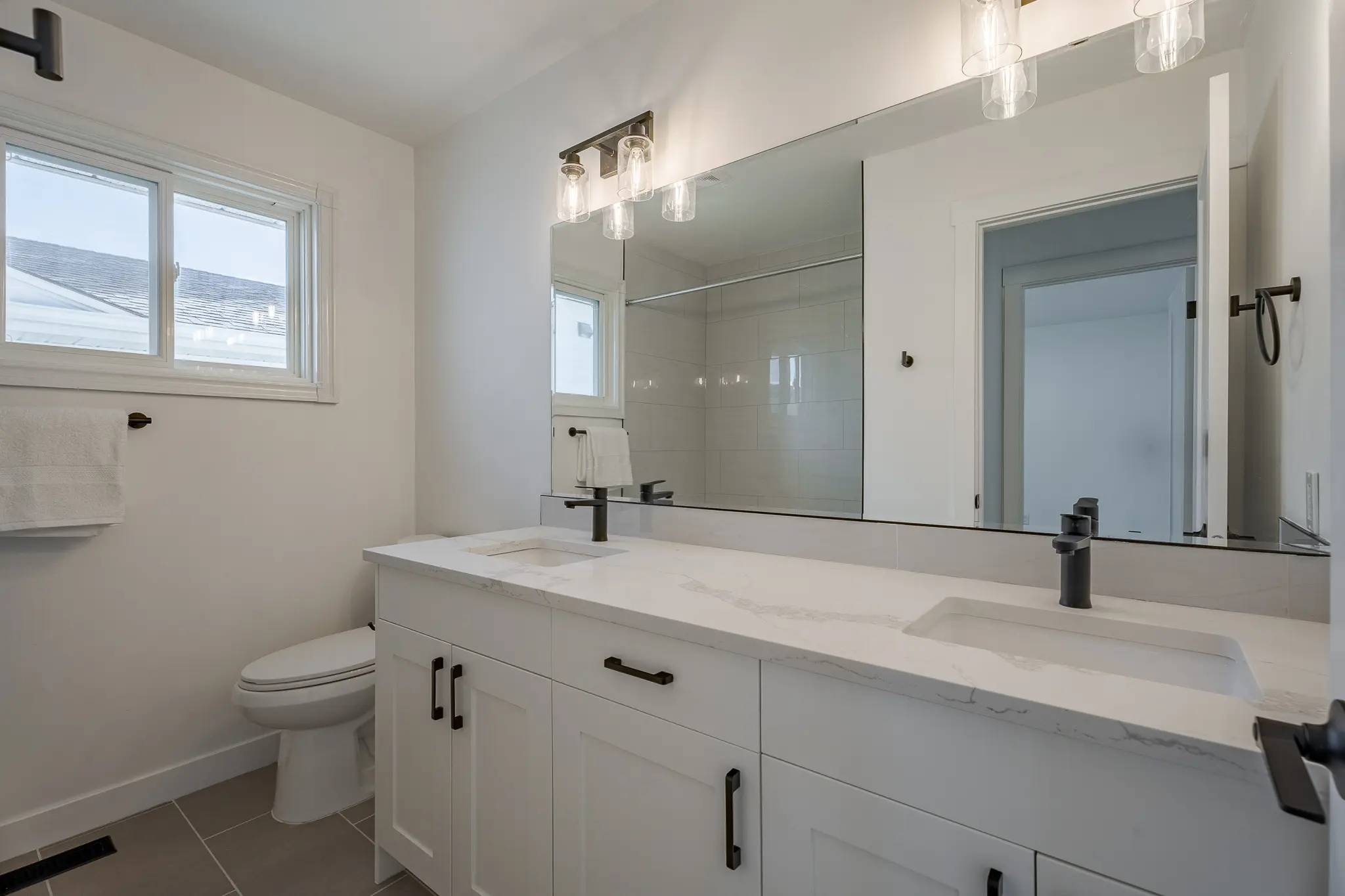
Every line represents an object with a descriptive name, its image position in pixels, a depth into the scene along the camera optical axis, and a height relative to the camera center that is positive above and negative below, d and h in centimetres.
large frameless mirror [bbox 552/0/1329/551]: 97 +25
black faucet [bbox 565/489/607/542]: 176 -21
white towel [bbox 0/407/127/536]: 169 -7
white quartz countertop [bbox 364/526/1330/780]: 61 -27
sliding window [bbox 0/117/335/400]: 182 +56
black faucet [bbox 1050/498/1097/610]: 98 -20
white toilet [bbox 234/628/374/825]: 179 -80
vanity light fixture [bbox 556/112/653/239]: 179 +82
